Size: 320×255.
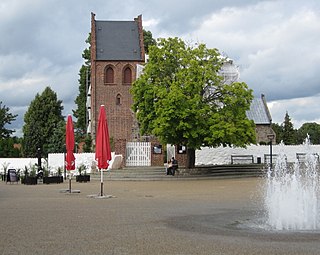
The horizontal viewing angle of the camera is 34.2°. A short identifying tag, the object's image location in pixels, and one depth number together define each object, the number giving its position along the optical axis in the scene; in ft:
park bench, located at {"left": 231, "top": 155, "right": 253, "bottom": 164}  165.48
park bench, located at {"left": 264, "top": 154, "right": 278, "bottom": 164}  162.98
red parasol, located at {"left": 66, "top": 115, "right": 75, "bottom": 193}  80.28
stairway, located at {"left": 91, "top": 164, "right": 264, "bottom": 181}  121.39
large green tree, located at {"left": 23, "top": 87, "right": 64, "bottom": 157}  219.82
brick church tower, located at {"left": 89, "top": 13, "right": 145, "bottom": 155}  202.80
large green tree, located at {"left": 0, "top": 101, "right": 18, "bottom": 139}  256.11
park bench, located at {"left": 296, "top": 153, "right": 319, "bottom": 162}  169.19
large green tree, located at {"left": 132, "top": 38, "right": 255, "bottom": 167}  116.78
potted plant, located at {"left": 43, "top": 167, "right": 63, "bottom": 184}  107.96
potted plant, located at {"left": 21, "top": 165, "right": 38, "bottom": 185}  106.42
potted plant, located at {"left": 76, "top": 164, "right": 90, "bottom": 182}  114.73
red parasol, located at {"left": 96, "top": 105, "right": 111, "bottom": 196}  71.51
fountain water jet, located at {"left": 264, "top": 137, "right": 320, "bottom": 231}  42.22
